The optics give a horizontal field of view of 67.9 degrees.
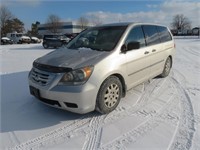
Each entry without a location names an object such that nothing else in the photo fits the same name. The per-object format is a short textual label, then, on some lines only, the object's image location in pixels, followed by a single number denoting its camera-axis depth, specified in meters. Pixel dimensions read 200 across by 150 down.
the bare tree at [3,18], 40.81
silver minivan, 2.43
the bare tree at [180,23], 61.38
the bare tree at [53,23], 51.16
